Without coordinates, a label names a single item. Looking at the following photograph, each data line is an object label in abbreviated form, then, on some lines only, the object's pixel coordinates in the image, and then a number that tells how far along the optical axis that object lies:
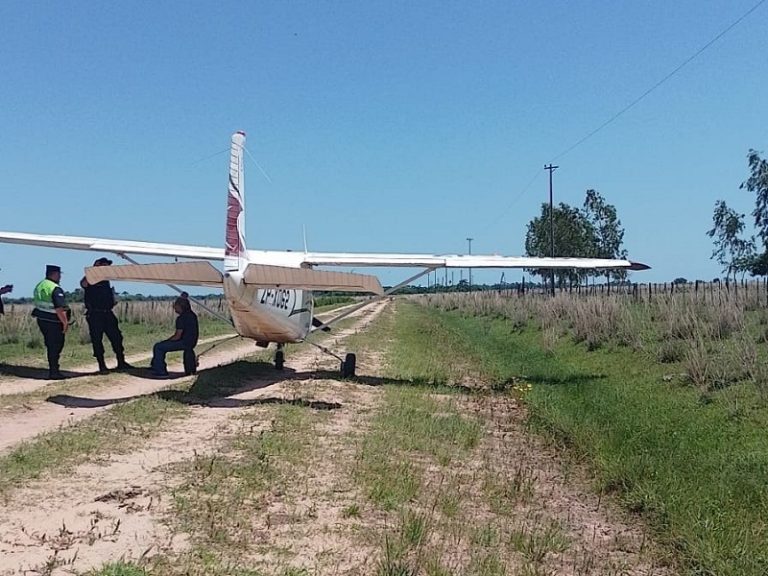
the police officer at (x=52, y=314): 13.86
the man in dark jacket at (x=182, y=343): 14.56
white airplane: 11.50
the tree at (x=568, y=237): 56.84
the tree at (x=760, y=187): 54.61
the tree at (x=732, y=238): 64.81
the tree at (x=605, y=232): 56.69
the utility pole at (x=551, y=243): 49.15
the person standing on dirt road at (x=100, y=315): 15.06
